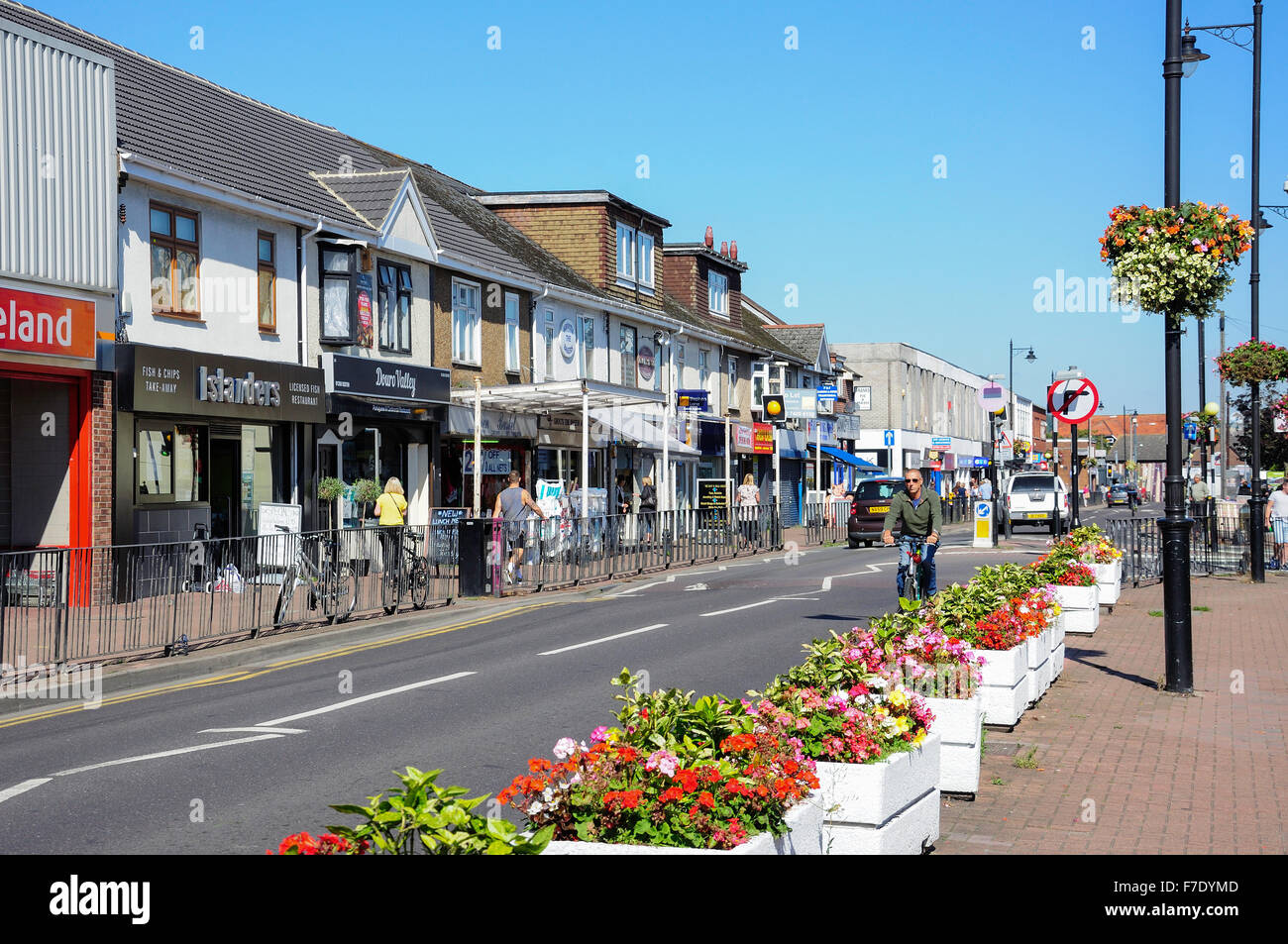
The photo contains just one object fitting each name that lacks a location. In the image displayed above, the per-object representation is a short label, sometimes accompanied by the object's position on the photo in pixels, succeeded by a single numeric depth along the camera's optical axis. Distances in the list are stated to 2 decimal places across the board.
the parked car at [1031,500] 43.97
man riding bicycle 15.02
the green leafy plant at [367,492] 23.98
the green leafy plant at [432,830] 3.69
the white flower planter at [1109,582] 17.66
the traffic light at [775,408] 34.53
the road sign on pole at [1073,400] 13.55
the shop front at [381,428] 23.66
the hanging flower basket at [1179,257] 10.70
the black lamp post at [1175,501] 10.59
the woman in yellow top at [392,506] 19.28
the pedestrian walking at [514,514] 20.33
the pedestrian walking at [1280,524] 23.92
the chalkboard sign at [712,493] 44.03
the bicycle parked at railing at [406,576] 17.31
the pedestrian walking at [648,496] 35.75
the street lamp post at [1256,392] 21.34
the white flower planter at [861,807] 5.32
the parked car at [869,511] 35.38
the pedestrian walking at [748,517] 30.88
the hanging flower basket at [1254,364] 22.83
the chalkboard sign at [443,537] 20.06
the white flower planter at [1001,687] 9.09
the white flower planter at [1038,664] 10.05
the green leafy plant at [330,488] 23.22
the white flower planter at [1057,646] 11.32
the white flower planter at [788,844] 3.91
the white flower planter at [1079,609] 14.71
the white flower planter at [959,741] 7.30
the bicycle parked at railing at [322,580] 15.45
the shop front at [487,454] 27.84
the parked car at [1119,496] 87.92
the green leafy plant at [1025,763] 8.09
